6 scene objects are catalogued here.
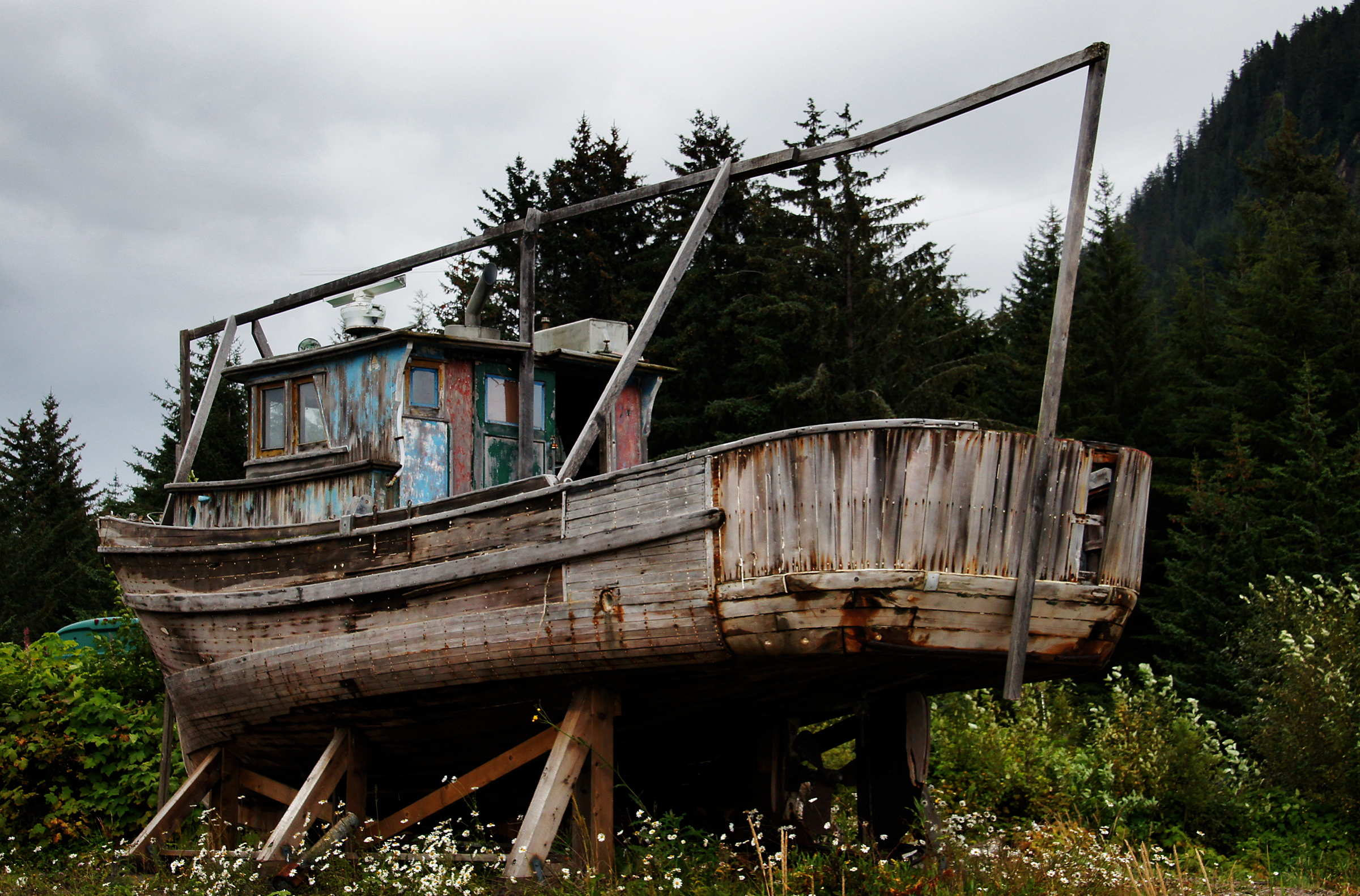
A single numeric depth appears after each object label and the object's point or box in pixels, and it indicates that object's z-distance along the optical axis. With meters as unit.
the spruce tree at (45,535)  34.88
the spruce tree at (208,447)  27.89
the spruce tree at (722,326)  24.67
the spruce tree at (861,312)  23.80
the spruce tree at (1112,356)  28.17
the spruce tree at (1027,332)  29.55
